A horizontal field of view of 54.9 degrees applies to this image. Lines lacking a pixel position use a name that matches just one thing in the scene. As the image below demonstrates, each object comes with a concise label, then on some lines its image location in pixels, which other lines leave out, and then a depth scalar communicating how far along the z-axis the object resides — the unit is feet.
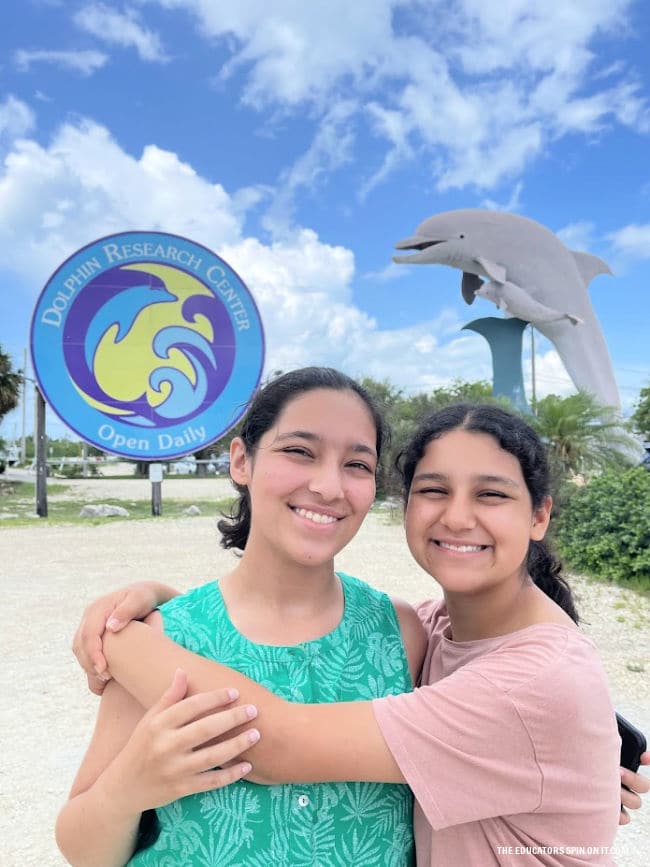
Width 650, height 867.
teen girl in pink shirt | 3.31
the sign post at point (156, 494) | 42.19
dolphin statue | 54.70
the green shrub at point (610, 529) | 22.66
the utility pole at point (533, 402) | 41.01
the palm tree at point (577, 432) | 33.99
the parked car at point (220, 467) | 90.69
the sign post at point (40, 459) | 42.80
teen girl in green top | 3.21
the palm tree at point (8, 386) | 76.33
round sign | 37.06
